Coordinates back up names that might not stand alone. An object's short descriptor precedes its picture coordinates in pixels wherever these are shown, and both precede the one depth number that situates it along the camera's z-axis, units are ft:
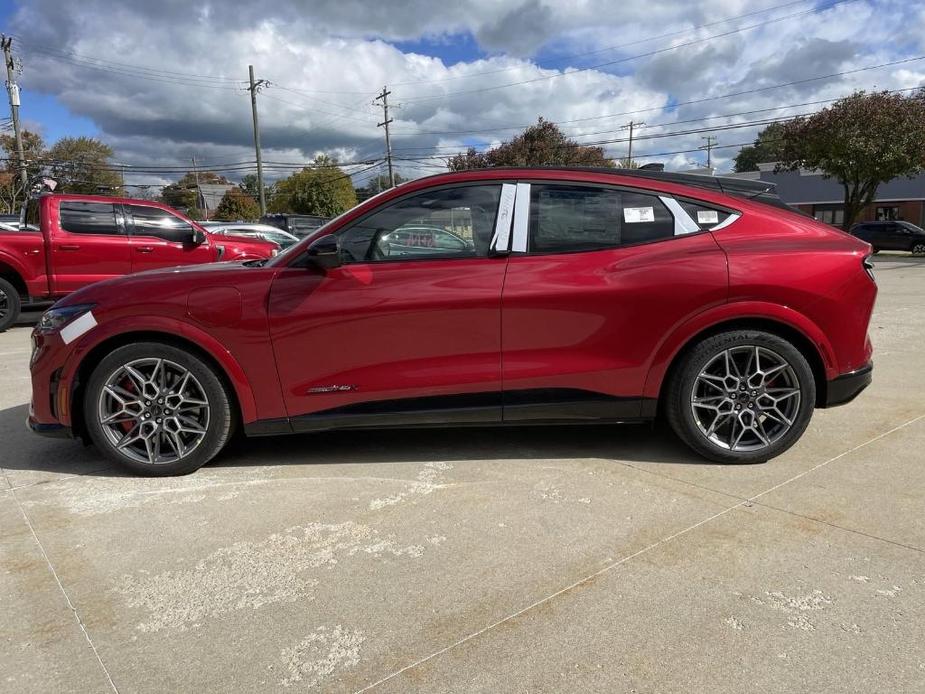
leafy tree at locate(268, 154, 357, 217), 227.61
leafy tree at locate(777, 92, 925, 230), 79.66
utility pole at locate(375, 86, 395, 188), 155.12
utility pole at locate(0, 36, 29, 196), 114.73
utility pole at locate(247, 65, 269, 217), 123.24
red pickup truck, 30.32
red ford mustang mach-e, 11.69
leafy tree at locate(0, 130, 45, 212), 162.71
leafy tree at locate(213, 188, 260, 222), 275.18
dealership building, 137.69
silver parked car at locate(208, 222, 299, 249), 51.21
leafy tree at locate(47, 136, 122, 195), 195.50
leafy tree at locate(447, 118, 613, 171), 135.85
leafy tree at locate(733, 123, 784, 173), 288.04
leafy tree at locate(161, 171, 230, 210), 322.75
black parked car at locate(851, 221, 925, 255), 93.40
